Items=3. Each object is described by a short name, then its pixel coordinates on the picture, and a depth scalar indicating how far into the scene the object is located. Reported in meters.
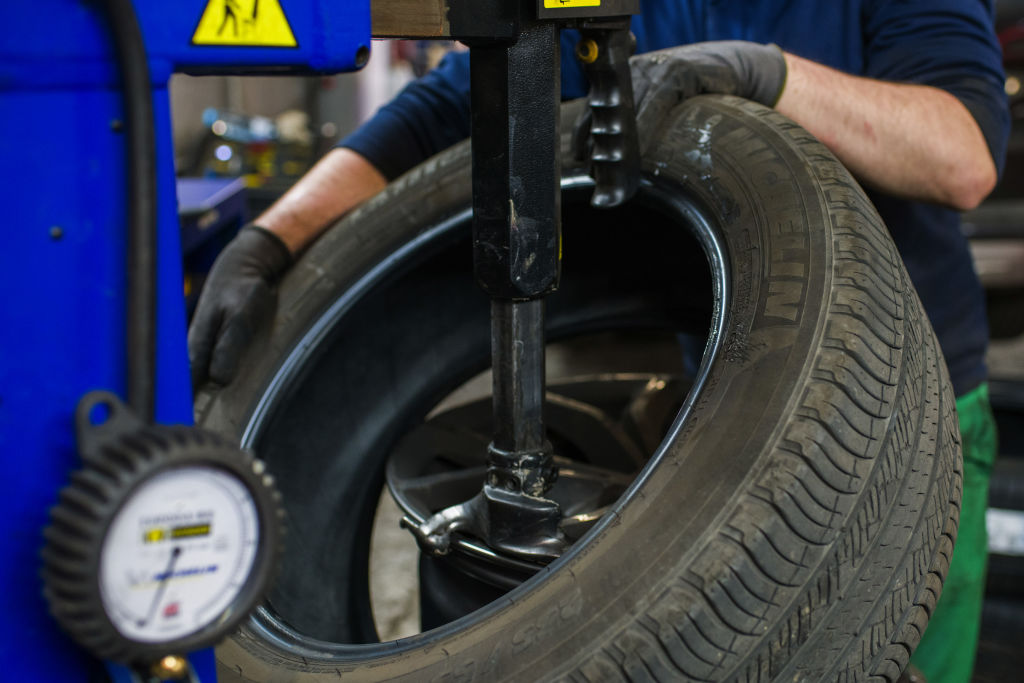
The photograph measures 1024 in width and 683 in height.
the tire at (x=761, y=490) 0.64
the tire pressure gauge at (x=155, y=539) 0.45
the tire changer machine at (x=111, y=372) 0.46
